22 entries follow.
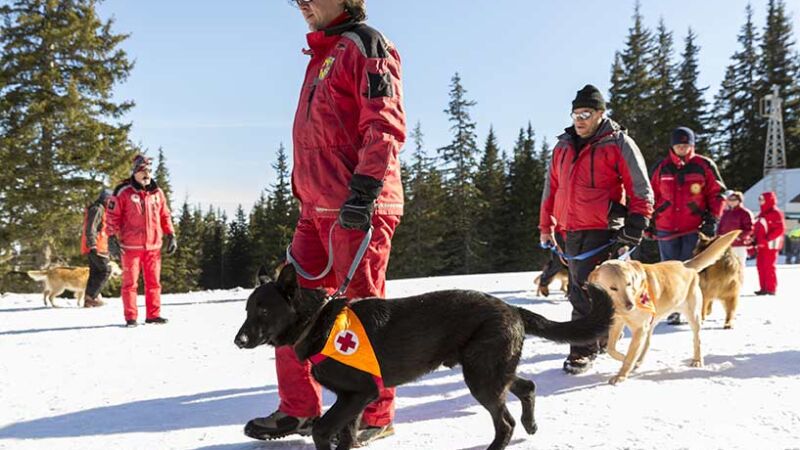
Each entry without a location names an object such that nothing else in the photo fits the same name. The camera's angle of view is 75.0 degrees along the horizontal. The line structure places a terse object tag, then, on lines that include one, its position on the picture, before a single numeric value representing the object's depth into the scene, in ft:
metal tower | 106.01
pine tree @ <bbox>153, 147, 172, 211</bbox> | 160.82
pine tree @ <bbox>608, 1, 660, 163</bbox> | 138.41
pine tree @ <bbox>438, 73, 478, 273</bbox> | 141.49
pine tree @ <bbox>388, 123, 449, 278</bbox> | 138.00
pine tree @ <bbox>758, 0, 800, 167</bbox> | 151.74
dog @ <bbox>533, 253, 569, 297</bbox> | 31.77
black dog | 8.64
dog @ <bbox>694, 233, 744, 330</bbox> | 21.90
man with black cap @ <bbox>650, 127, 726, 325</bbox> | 21.84
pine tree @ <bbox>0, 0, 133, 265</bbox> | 68.23
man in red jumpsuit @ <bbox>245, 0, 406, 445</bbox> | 9.59
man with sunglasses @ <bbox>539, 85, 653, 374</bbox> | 14.89
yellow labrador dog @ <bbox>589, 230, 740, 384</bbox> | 13.85
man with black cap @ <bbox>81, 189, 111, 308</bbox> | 35.35
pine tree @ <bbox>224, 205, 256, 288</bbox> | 188.34
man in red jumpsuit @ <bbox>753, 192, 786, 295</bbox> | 32.78
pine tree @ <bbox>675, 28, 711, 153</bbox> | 145.18
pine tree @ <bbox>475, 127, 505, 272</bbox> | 146.82
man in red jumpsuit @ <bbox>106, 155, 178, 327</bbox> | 25.29
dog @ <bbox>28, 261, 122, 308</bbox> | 36.11
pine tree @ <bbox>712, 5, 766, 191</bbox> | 149.07
